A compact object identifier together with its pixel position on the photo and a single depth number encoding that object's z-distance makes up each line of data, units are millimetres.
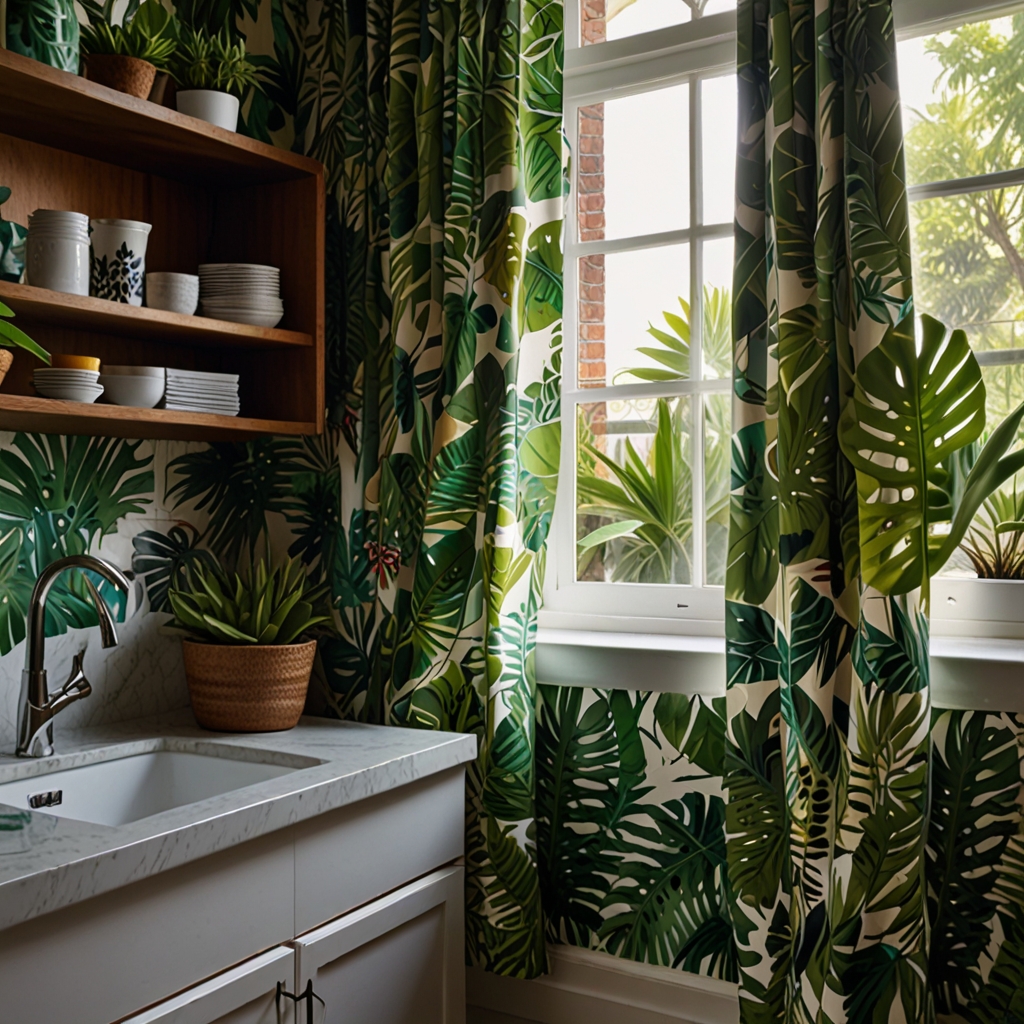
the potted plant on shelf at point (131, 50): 1714
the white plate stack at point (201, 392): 1802
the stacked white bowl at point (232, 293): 1947
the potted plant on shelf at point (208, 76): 1853
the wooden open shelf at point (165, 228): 1656
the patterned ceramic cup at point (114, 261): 1747
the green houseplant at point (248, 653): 1893
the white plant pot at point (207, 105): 1851
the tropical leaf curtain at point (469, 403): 1949
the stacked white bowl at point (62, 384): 1635
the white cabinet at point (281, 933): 1178
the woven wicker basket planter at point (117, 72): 1711
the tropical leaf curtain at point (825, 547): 1553
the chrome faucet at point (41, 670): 1674
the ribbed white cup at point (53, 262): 1634
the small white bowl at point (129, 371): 1737
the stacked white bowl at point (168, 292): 1816
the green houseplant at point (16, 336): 1244
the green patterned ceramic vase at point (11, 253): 1662
